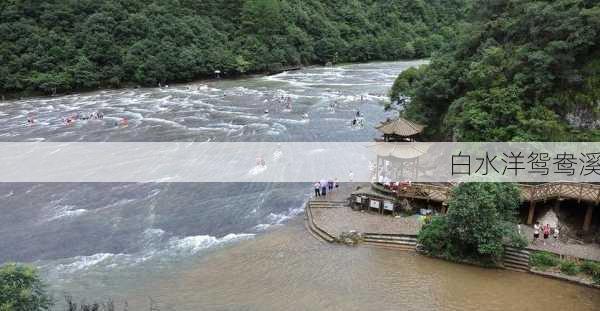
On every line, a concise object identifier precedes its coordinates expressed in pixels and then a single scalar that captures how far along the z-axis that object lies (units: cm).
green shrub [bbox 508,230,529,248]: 2155
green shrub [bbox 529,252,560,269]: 2106
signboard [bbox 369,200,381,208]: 2686
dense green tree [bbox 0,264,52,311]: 1463
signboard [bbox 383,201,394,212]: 2645
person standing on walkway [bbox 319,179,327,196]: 2989
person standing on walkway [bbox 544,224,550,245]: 2278
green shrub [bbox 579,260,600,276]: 2002
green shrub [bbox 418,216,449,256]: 2267
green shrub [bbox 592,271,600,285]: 1977
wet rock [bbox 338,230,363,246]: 2427
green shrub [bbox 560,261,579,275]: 2048
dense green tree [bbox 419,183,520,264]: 2139
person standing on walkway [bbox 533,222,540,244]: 2270
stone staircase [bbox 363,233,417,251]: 2378
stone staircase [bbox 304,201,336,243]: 2484
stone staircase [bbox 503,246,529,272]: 2146
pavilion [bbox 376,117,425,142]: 2752
